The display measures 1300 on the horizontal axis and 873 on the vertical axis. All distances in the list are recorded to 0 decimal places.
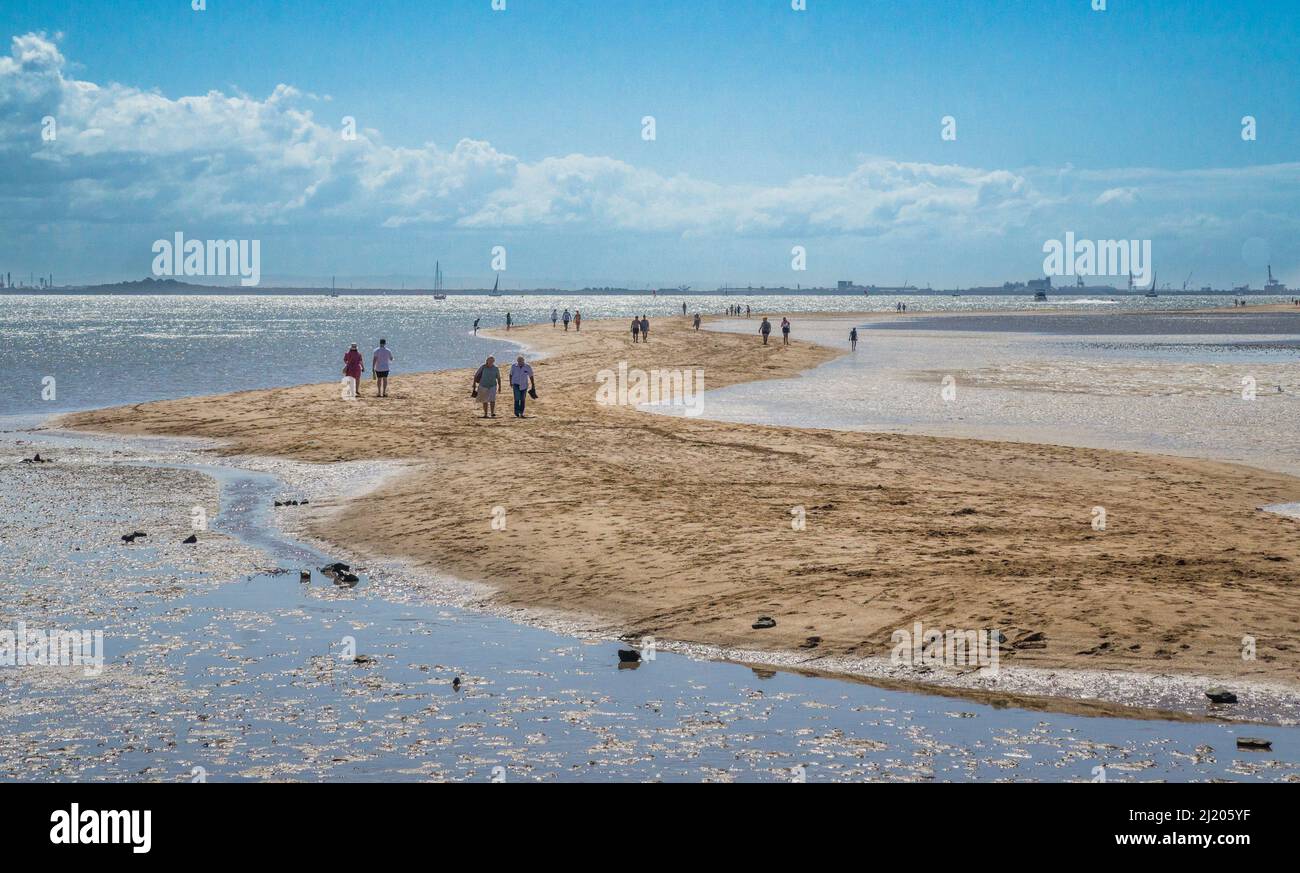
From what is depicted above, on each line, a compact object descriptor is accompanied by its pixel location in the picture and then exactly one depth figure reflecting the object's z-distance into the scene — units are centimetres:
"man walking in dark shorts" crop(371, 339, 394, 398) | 3678
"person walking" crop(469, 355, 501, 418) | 3052
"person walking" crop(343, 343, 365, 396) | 3578
